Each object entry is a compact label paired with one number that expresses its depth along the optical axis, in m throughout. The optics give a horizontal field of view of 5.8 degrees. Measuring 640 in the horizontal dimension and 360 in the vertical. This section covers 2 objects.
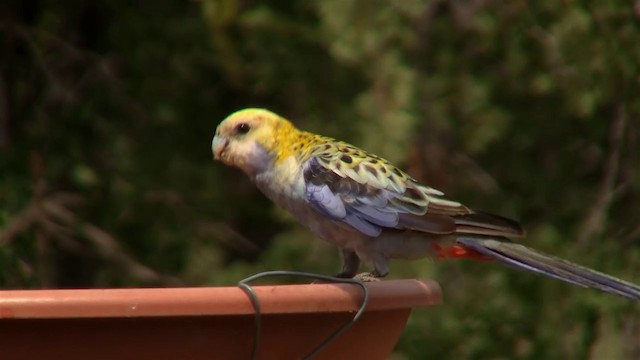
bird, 4.03
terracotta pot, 3.76
